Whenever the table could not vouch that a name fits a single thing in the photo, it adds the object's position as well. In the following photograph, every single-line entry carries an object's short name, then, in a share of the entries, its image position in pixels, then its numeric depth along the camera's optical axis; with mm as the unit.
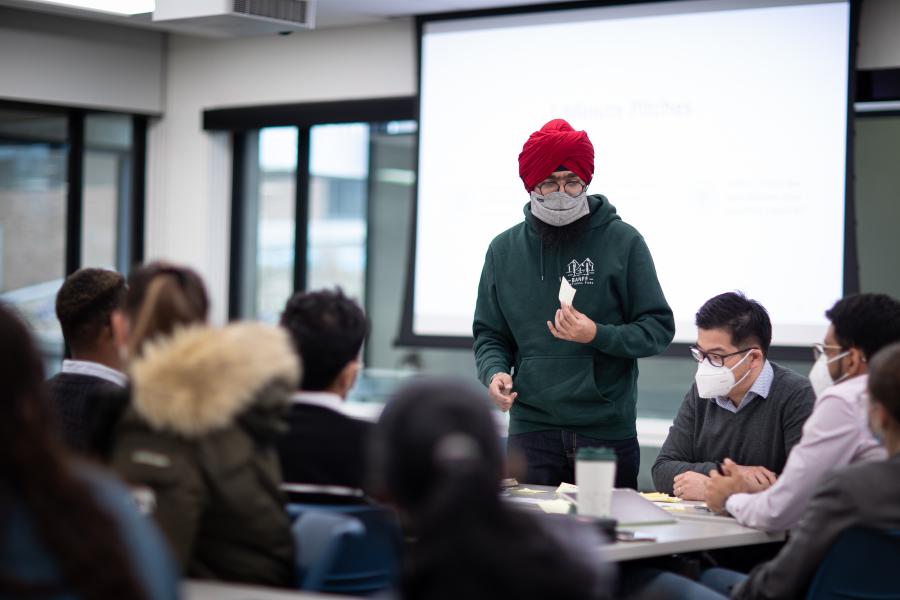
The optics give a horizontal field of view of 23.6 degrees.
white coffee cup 4913
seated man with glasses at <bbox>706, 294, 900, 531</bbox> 4837
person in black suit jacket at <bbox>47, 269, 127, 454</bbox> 5434
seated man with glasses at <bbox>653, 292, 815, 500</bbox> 6162
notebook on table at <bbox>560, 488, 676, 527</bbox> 5051
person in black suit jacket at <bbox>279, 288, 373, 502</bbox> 4389
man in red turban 6367
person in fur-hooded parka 3733
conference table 4645
